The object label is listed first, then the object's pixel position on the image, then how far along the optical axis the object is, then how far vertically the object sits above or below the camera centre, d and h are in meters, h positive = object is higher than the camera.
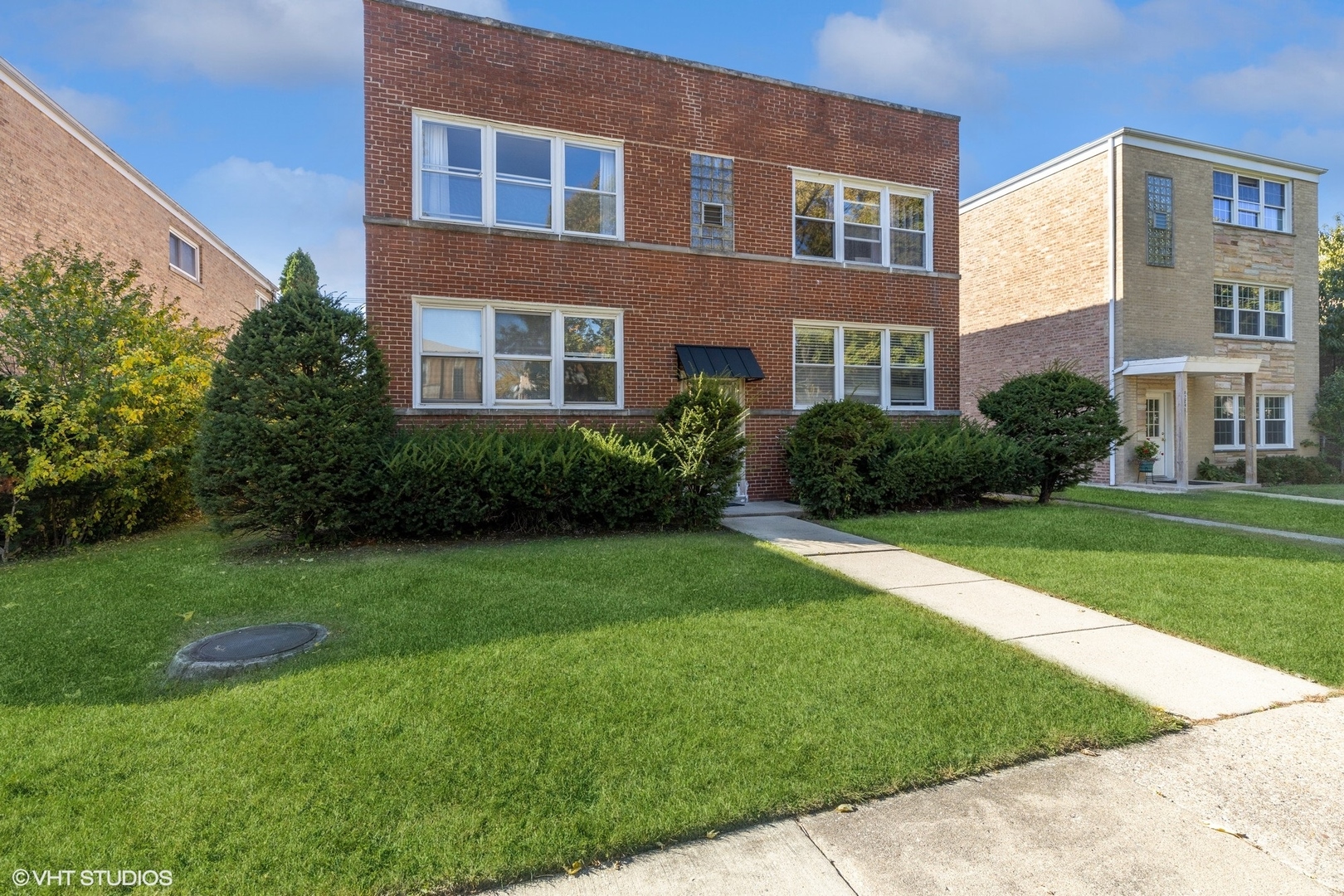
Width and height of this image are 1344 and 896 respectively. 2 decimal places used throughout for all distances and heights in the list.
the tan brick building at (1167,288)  17.22 +4.40
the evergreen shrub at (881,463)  10.32 -0.29
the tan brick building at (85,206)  11.83 +5.17
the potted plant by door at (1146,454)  16.81 -0.19
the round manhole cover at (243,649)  4.08 -1.35
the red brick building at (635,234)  10.33 +3.65
